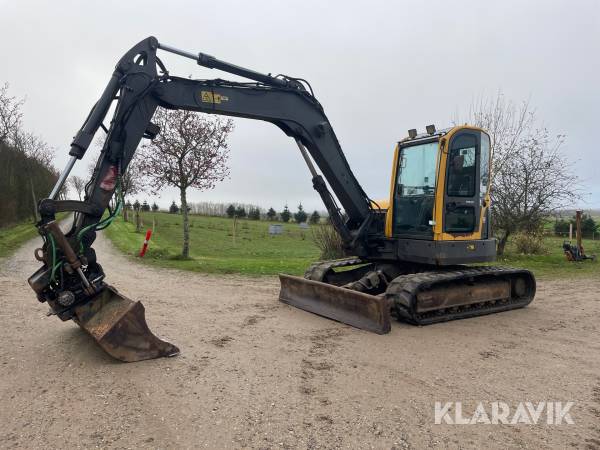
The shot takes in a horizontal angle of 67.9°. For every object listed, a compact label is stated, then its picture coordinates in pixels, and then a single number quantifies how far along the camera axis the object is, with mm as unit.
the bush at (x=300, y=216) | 53312
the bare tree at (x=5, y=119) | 19875
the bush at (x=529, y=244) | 17938
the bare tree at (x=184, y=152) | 14906
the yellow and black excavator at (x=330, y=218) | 4820
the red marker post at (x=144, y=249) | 15187
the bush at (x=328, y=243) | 14906
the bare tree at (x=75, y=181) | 49688
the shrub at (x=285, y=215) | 53559
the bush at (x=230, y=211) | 52969
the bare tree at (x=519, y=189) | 17141
